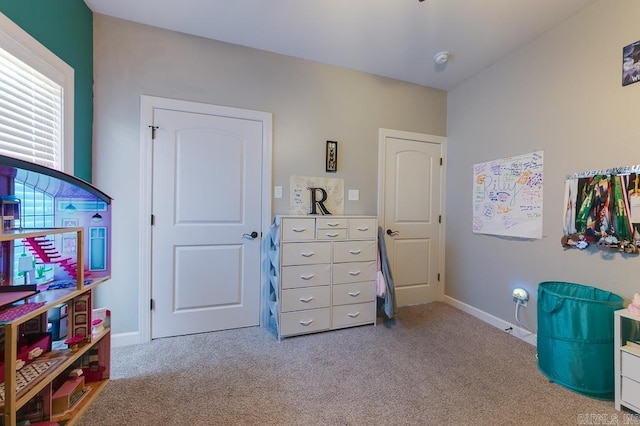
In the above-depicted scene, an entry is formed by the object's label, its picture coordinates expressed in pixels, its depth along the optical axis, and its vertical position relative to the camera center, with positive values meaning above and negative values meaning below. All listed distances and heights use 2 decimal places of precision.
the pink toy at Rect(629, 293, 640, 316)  1.51 -0.52
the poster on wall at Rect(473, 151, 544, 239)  2.29 +0.16
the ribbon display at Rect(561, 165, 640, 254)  1.73 +0.03
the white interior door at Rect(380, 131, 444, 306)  3.01 +0.01
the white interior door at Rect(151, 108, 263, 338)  2.27 -0.10
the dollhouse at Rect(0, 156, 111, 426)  0.98 -0.37
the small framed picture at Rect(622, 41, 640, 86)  1.72 +0.99
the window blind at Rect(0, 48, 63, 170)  1.38 +0.55
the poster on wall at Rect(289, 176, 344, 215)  2.64 +0.16
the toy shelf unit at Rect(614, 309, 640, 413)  1.46 -0.84
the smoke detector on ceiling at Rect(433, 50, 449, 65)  2.48 +1.47
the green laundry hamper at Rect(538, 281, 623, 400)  1.62 -0.80
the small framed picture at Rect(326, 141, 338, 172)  2.72 +0.57
